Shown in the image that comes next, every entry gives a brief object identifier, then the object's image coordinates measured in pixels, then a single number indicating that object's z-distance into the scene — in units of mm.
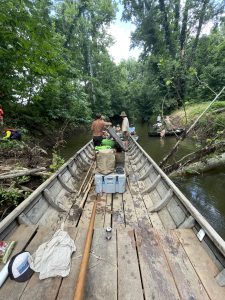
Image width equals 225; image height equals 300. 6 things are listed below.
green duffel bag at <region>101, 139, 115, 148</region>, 4766
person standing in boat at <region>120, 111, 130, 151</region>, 7811
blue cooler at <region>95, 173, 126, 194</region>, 4211
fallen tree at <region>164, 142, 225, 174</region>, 6859
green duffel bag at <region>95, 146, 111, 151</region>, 4398
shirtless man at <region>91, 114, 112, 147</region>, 5992
